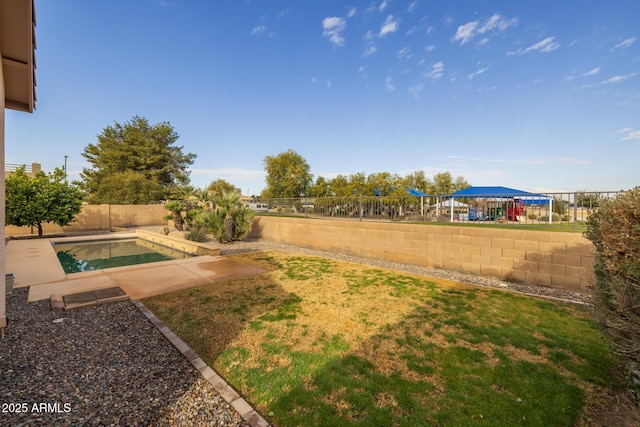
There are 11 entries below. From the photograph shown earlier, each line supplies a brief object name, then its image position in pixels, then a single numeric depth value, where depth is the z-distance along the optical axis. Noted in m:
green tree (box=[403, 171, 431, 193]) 42.47
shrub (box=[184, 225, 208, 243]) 13.64
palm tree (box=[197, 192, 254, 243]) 13.00
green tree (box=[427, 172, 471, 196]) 42.53
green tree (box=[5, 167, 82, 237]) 13.50
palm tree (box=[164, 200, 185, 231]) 18.15
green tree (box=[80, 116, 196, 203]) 29.86
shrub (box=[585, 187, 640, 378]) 2.19
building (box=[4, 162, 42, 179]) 29.54
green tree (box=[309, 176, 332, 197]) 33.18
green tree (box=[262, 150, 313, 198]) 39.53
